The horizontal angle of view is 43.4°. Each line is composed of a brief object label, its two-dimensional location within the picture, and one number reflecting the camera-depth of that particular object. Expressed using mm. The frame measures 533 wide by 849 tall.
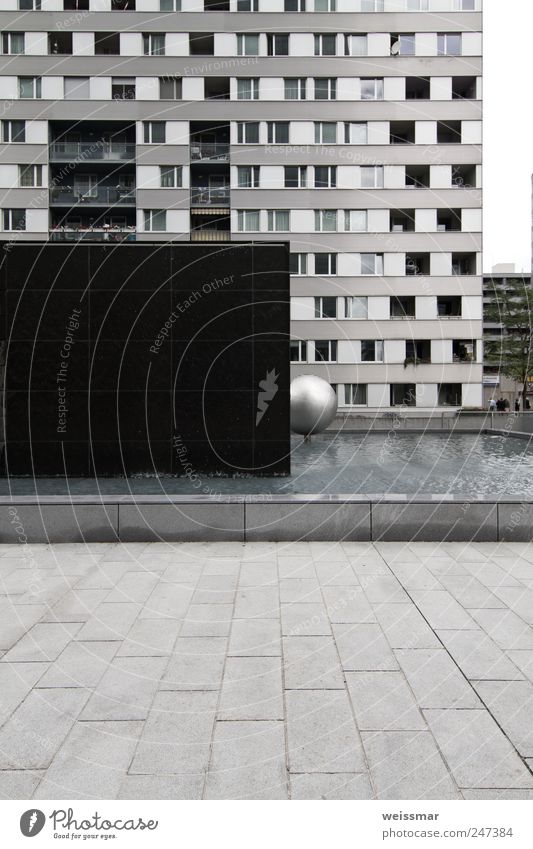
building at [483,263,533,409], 88688
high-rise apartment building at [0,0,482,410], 51656
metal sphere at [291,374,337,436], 23688
